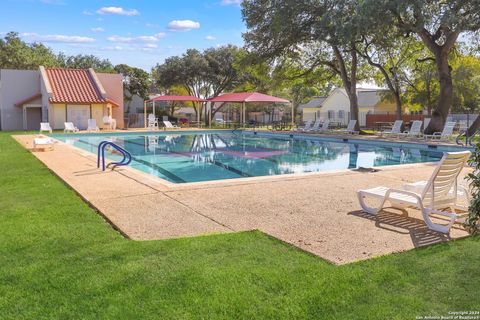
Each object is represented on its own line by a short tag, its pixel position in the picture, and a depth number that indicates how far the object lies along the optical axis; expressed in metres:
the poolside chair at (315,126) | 28.89
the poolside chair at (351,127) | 26.52
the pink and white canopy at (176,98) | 32.50
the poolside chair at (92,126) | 28.58
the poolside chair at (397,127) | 24.10
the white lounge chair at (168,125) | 32.16
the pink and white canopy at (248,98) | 29.53
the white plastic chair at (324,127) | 28.87
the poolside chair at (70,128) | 26.95
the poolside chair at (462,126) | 24.38
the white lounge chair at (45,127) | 25.66
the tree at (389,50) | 22.96
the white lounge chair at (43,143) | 15.29
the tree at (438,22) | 18.52
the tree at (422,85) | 31.14
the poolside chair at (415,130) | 22.70
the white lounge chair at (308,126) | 29.35
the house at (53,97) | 30.78
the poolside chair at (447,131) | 20.27
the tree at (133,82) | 42.78
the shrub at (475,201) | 3.19
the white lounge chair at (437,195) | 5.26
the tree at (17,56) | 44.44
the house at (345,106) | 47.84
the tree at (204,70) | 41.97
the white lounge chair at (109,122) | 30.87
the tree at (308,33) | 22.58
